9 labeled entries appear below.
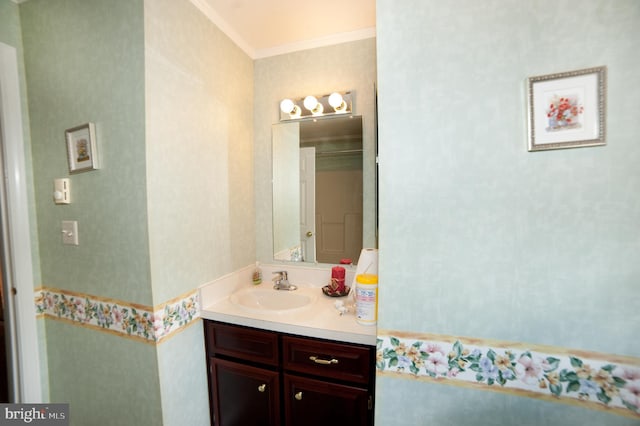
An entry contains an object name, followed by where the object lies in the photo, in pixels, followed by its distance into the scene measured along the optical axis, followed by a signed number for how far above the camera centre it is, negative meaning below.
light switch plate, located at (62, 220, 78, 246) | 1.27 -0.13
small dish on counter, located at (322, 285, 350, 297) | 1.50 -0.54
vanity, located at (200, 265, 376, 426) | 1.10 -0.75
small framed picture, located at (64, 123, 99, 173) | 1.19 +0.27
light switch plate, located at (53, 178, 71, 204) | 1.27 +0.07
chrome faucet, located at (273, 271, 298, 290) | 1.63 -0.52
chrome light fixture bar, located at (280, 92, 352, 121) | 1.57 +0.59
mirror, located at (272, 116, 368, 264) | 1.61 +0.07
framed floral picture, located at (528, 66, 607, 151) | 0.72 +0.24
